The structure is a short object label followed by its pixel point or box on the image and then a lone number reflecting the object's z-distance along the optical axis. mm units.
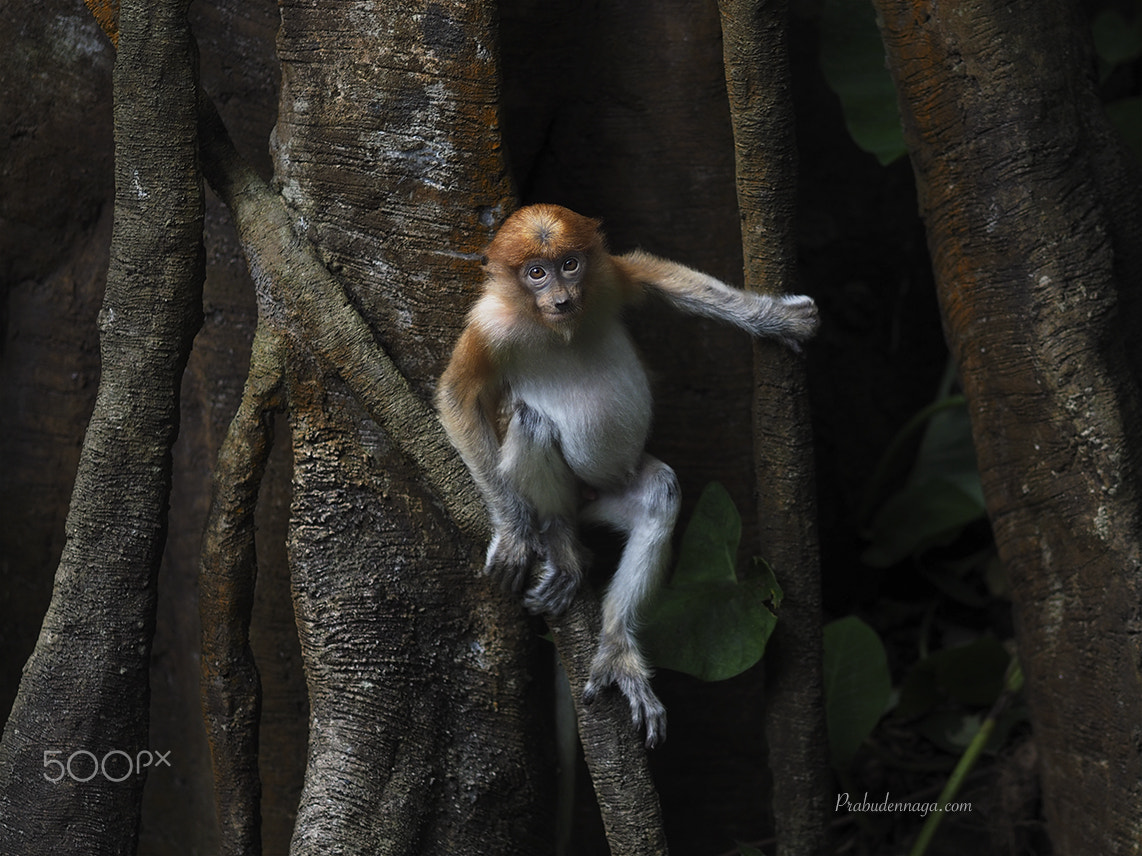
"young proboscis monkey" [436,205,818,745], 5863
